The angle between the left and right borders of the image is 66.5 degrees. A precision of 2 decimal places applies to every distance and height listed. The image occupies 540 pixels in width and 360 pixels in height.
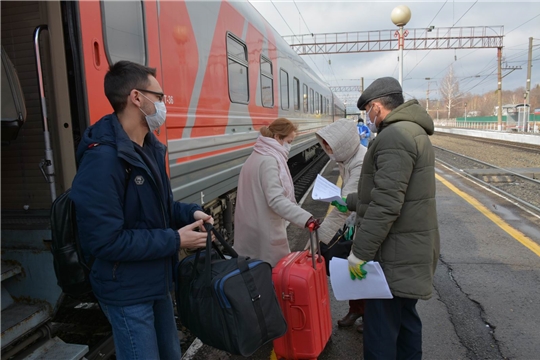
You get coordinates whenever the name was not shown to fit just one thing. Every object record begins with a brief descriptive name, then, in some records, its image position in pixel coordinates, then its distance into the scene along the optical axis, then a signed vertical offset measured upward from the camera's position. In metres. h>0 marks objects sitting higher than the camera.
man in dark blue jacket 1.65 -0.36
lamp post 11.35 +2.85
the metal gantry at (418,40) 30.92 +5.92
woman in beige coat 2.83 -0.54
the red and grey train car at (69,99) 2.28 +0.19
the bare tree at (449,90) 76.81 +5.18
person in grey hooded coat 3.06 -0.26
